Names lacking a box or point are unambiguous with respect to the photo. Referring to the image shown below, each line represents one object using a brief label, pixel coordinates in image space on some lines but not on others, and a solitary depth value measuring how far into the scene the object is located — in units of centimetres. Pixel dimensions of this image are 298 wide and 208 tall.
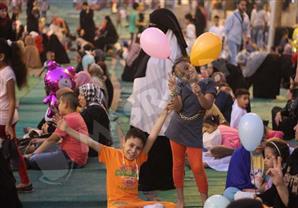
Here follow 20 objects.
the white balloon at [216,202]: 1043
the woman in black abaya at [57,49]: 3643
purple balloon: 1741
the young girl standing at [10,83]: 1320
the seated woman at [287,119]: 1820
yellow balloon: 1308
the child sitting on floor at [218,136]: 1703
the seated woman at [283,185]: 1001
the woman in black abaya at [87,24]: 4296
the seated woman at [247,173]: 1126
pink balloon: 1283
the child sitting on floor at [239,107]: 1853
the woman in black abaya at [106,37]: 4118
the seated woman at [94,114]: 1681
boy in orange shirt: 1163
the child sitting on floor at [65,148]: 1513
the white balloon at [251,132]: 1135
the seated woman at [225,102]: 1963
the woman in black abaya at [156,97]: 1387
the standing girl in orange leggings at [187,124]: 1245
